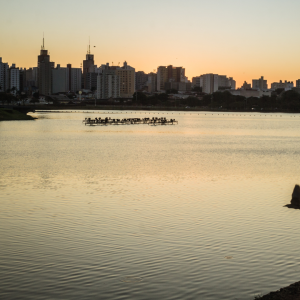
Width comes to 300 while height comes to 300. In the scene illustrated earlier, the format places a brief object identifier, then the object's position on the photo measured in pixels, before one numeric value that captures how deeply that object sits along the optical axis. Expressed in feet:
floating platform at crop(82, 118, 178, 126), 364.09
